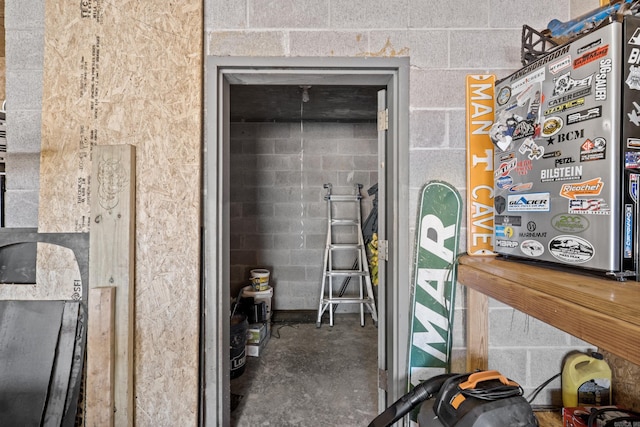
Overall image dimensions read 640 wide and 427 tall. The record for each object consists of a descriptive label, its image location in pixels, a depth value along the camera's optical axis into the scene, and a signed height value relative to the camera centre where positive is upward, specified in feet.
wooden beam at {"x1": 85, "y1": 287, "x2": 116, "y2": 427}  4.31 -2.11
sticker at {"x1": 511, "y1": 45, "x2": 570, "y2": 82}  2.93 +1.55
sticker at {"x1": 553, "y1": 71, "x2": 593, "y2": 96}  2.71 +1.19
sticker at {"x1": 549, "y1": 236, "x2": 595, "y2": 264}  2.72 -0.34
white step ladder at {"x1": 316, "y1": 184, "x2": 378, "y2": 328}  11.07 -1.79
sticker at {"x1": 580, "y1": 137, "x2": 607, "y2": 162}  2.59 +0.55
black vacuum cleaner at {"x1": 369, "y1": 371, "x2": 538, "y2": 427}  2.79 -1.84
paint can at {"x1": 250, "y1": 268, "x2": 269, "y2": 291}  10.62 -2.39
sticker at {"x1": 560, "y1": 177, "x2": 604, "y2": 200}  2.63 +0.22
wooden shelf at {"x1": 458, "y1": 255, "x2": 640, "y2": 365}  1.91 -0.67
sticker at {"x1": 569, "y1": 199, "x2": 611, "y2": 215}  2.58 +0.05
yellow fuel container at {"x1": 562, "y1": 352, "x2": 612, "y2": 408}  4.16 -2.33
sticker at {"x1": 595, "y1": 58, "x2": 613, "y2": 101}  2.56 +1.12
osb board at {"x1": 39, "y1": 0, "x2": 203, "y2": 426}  4.63 +1.31
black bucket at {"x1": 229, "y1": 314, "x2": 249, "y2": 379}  7.30 -3.22
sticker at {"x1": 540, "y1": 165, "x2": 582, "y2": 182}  2.80 +0.37
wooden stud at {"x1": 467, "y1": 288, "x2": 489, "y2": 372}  4.17 -1.62
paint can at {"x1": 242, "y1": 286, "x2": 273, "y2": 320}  10.10 -2.78
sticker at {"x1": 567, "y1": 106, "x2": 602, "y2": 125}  2.63 +0.86
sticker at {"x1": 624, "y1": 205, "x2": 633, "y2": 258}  2.51 -0.11
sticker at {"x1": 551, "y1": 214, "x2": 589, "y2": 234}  2.76 -0.09
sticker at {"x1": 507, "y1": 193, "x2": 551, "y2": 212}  3.12 +0.11
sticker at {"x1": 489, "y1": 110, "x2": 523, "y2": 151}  3.55 +0.99
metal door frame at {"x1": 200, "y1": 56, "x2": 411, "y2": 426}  4.73 +0.27
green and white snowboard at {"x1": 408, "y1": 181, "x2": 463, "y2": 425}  4.64 -1.10
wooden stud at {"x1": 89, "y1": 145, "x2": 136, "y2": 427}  4.50 -0.36
